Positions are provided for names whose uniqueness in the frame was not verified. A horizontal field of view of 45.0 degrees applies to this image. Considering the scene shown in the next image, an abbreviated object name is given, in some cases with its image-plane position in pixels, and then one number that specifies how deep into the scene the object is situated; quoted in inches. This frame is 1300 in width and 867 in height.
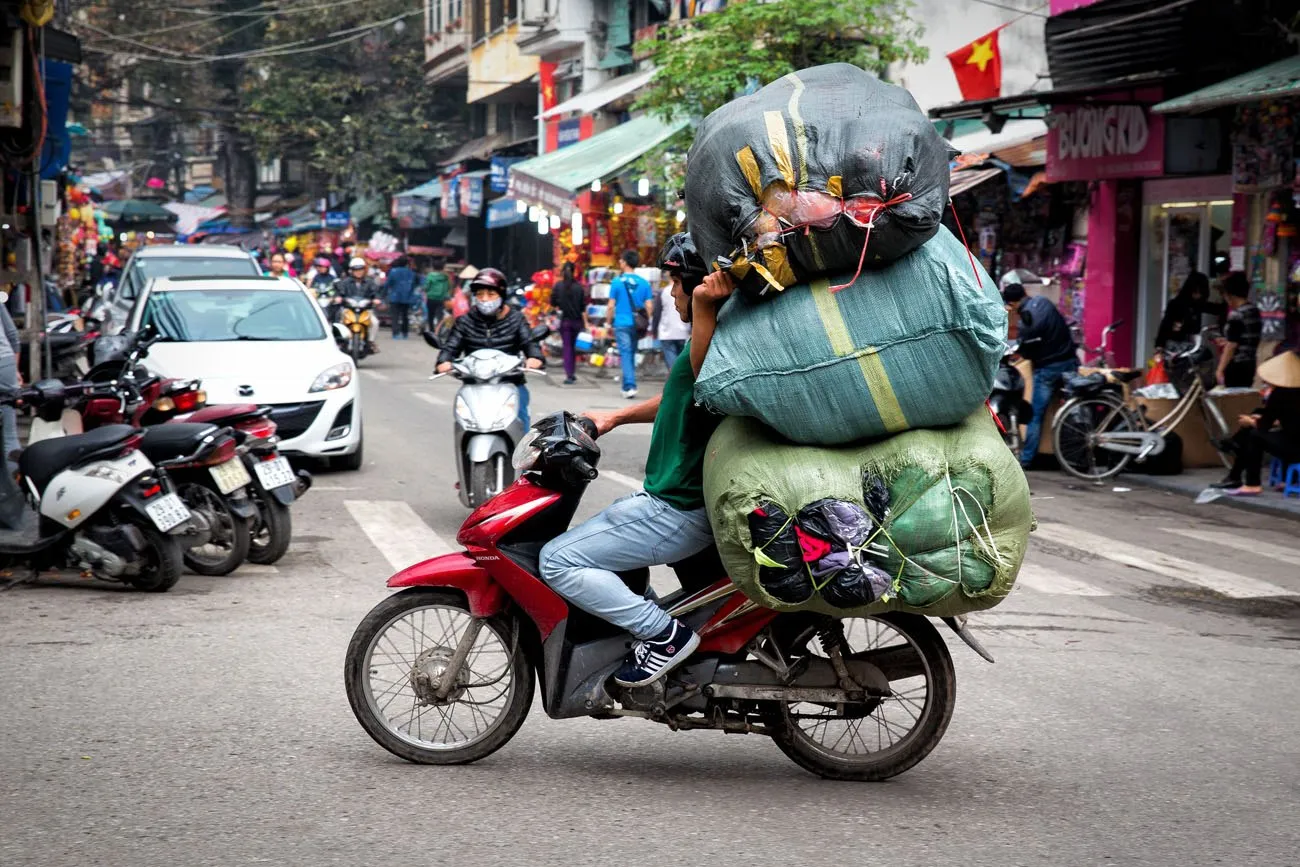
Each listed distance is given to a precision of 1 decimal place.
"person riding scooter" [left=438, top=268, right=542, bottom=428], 418.0
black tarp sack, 173.9
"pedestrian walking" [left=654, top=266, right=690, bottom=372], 748.6
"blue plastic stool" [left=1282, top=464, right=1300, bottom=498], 481.4
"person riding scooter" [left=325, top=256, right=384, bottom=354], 1133.7
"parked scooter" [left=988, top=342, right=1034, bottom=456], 564.1
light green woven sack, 174.9
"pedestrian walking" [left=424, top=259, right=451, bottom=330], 1363.2
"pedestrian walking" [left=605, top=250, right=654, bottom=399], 811.4
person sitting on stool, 458.6
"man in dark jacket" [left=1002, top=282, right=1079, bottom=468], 557.6
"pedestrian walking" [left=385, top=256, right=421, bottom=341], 1333.7
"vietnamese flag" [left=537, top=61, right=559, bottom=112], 1454.2
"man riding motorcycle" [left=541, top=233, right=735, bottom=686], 183.5
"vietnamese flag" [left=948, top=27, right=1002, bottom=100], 697.6
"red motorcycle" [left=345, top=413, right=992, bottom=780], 187.8
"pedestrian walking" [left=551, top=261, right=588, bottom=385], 940.6
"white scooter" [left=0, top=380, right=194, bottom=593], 308.2
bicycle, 533.0
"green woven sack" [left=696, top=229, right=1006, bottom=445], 177.3
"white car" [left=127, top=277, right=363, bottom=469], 486.3
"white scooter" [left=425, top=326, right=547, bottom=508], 400.5
